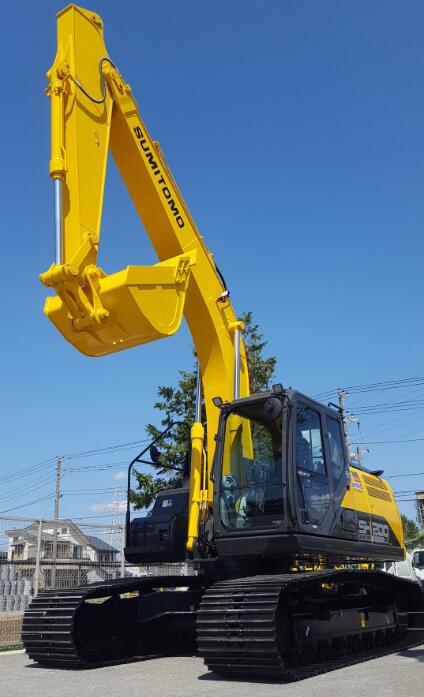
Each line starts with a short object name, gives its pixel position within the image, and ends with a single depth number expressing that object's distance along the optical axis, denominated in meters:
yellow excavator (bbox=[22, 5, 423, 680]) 6.66
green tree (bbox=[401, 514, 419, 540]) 86.25
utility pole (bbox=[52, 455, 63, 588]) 47.41
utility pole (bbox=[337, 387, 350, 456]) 38.56
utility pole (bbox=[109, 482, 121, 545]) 13.75
